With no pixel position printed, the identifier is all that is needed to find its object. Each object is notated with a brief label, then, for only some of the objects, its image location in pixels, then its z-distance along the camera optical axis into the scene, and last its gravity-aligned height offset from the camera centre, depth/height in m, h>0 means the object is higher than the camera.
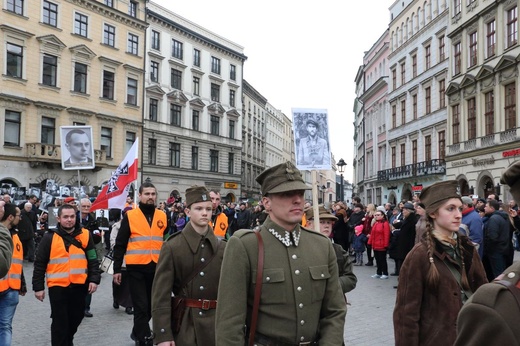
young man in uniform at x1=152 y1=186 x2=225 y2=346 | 4.54 -0.73
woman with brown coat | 3.78 -0.58
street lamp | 29.66 +1.96
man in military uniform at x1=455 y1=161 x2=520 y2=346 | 1.48 -0.33
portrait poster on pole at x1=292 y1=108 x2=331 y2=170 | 7.64 +0.93
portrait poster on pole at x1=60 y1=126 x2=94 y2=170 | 11.97 +1.17
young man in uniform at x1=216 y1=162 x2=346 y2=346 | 3.13 -0.50
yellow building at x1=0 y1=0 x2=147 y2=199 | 33.12 +8.25
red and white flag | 11.15 +0.27
